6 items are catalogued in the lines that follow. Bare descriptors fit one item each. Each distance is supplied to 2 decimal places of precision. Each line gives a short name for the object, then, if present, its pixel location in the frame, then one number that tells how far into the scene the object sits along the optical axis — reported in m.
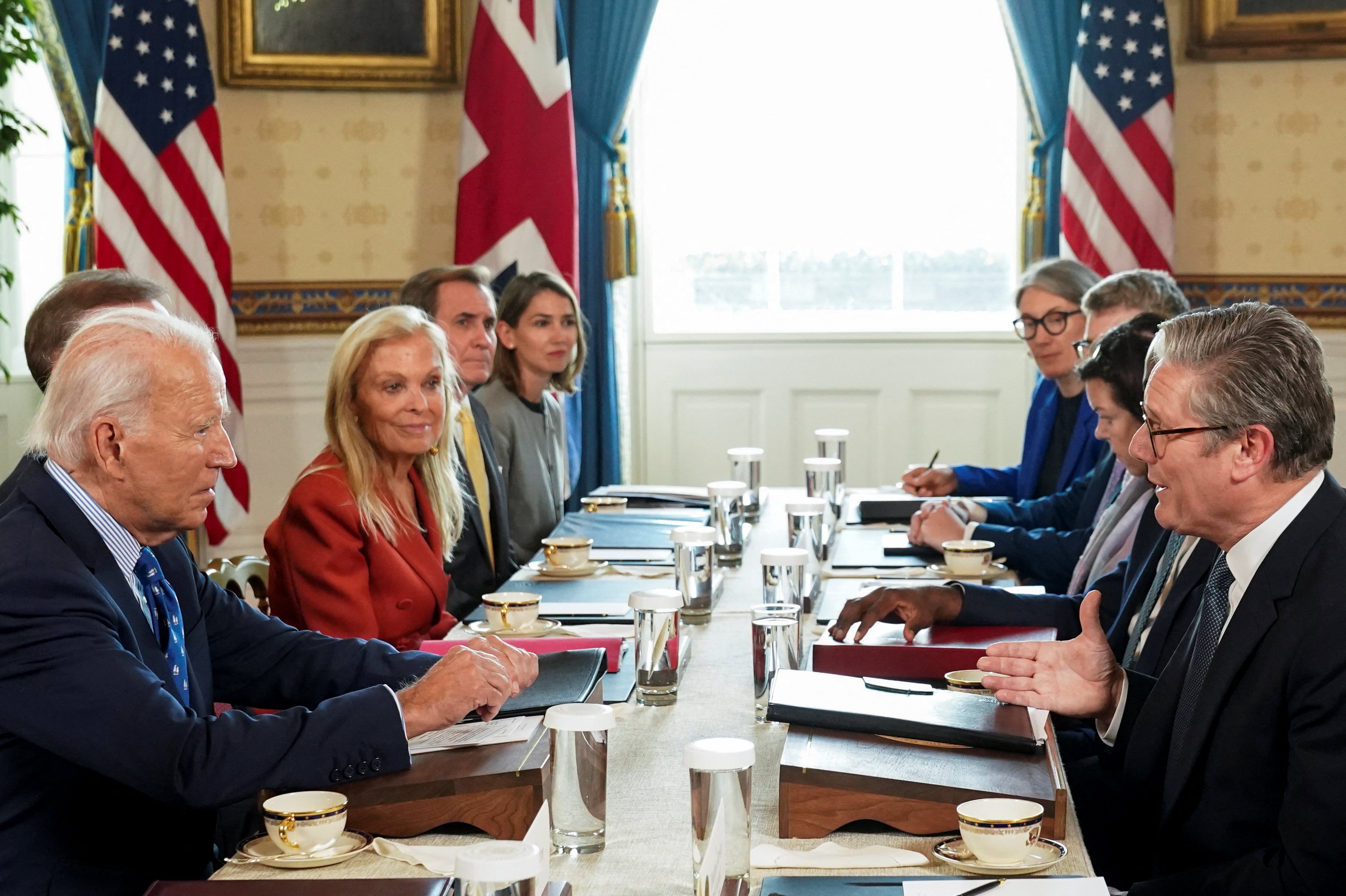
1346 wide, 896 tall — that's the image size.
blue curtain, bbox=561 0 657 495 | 5.71
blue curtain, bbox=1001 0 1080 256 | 5.55
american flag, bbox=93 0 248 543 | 5.22
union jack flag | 5.52
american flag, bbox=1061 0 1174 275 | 5.34
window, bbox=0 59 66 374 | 5.81
